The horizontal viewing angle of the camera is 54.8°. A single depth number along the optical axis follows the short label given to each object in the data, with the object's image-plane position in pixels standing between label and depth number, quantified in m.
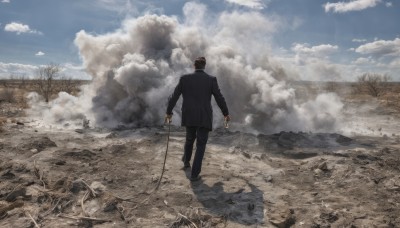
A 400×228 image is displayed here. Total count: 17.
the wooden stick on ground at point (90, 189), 5.04
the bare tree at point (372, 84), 40.04
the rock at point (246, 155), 7.68
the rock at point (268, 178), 6.03
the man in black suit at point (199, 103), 5.59
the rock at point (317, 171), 6.39
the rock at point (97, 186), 5.30
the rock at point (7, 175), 5.80
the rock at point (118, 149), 8.12
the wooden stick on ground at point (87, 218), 4.32
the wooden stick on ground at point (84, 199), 4.55
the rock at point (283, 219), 4.33
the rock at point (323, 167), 6.51
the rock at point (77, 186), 5.20
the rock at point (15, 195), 4.97
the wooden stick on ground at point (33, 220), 4.15
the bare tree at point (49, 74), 33.29
